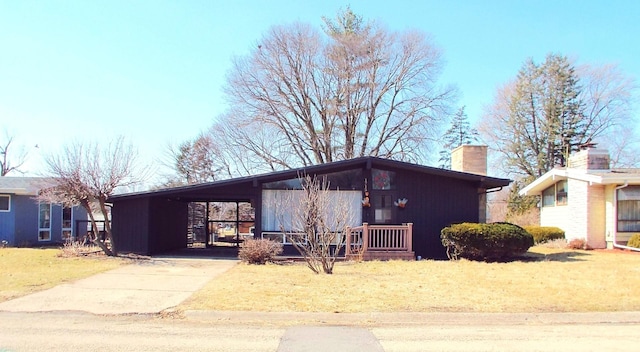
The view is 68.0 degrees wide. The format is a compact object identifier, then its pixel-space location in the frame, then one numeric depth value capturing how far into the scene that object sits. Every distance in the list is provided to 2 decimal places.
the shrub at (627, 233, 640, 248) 16.53
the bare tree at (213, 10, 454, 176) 30.19
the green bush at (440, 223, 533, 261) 14.05
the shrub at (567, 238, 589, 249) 18.05
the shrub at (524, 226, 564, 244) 19.86
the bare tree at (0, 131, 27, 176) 47.74
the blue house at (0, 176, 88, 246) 19.91
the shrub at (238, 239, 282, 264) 13.80
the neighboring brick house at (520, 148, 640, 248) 17.36
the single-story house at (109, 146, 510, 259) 16.14
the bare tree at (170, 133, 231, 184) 35.62
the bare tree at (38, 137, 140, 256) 14.70
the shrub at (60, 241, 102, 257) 15.10
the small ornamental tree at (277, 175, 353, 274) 11.74
